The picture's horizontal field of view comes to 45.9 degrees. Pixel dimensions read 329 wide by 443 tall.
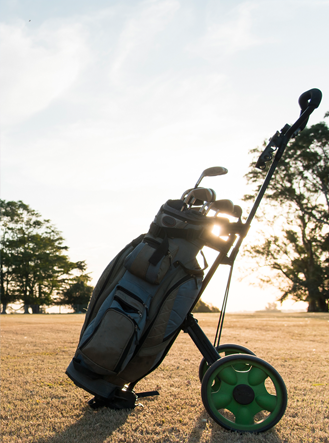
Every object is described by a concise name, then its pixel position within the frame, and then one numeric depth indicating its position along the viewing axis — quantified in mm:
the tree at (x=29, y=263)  47750
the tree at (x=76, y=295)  49500
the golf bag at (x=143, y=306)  2451
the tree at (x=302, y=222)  28744
